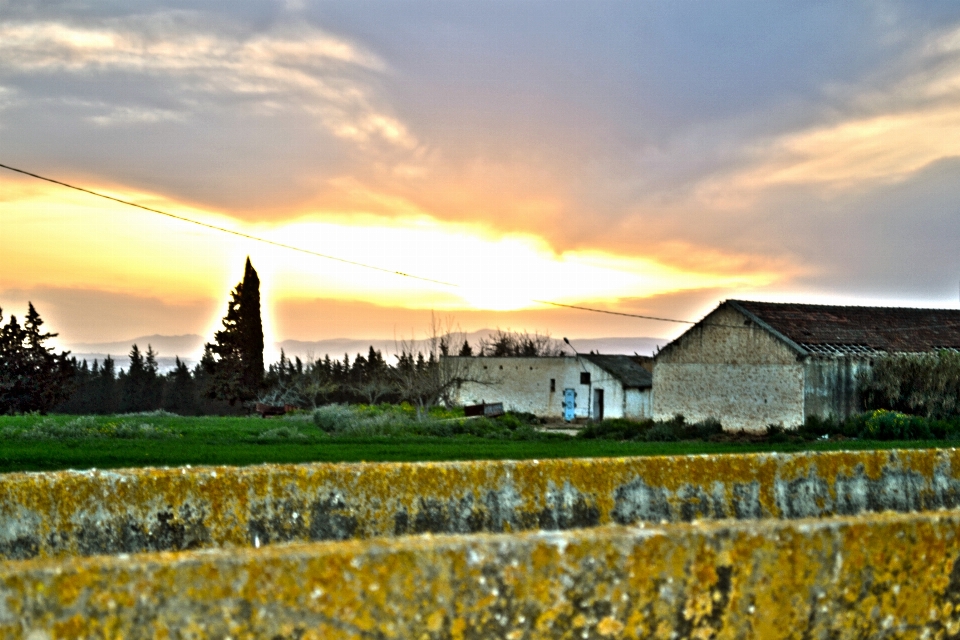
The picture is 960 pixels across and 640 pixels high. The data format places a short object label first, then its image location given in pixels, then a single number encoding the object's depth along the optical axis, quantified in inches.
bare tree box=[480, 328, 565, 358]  3070.9
